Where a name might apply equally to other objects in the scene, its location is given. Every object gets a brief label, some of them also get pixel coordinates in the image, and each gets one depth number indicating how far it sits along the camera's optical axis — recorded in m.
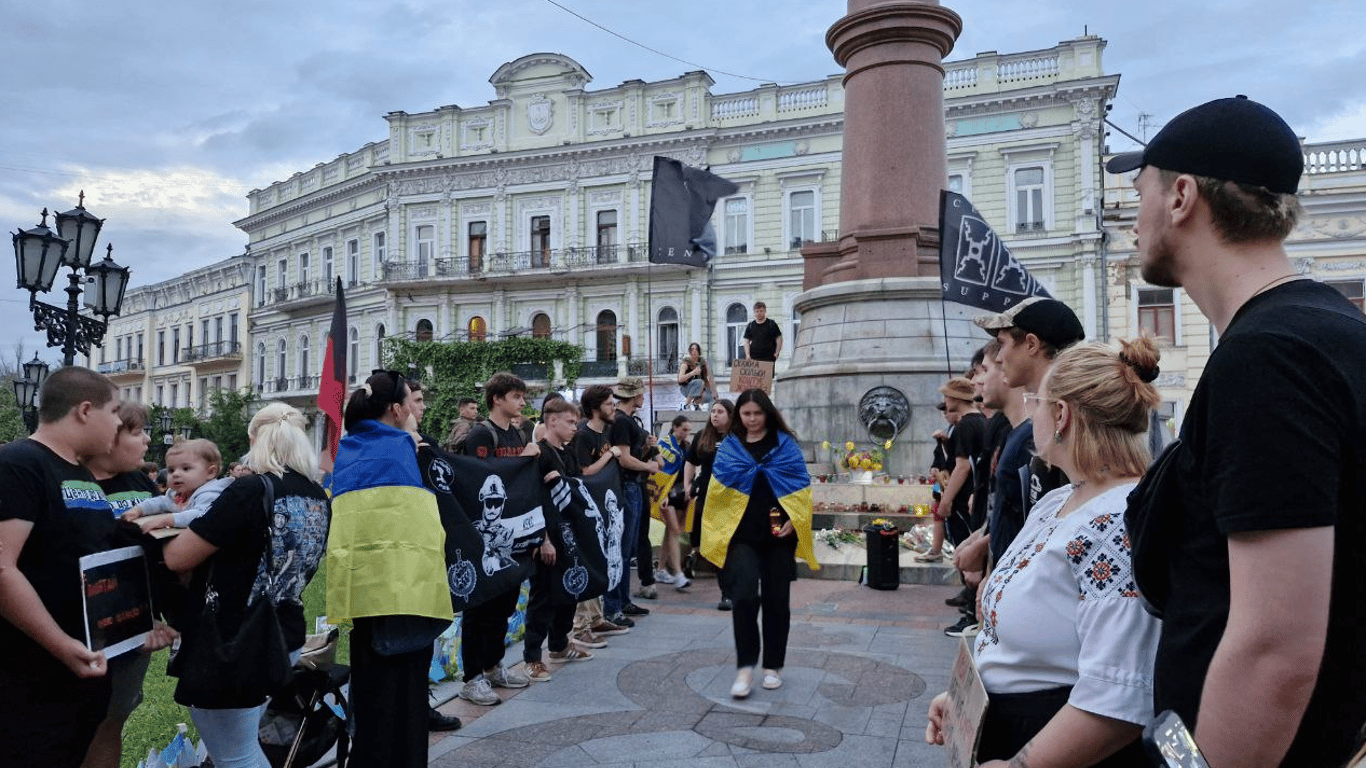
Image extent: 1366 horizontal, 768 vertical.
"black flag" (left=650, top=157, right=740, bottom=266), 13.07
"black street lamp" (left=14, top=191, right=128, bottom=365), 9.16
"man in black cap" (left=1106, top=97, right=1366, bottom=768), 1.25
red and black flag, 6.15
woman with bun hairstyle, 1.72
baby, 3.38
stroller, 3.85
